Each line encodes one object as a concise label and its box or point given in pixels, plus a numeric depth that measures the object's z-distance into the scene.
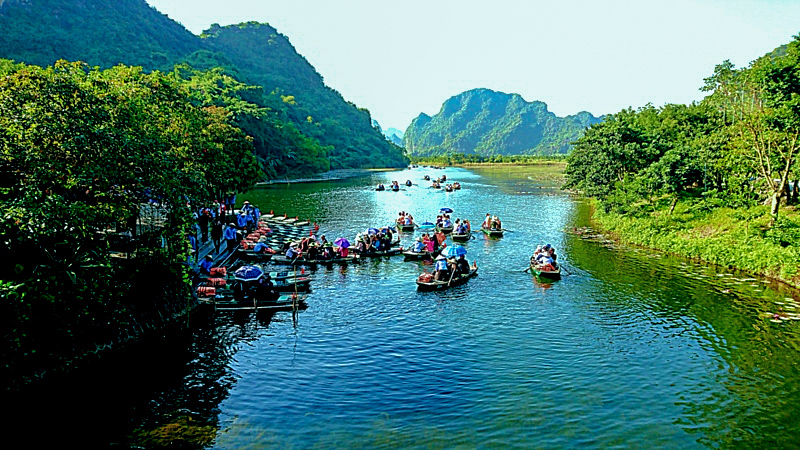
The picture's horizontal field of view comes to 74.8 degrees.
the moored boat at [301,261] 38.00
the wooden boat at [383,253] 40.28
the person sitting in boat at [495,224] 50.53
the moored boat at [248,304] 27.11
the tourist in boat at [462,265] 34.17
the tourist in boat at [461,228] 48.91
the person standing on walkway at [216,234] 38.96
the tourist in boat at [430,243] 40.66
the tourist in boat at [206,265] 32.47
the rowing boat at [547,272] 33.78
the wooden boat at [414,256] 39.94
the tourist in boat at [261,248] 39.88
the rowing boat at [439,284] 31.66
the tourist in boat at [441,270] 32.22
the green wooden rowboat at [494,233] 49.29
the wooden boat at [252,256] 39.03
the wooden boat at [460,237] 48.06
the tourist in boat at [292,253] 38.22
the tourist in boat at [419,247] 40.54
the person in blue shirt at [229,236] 41.12
